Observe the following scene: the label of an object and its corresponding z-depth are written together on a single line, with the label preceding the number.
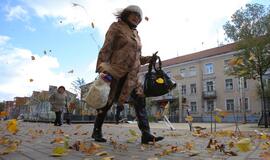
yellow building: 45.59
